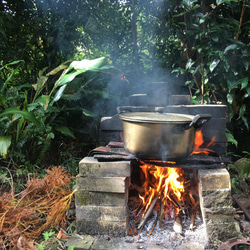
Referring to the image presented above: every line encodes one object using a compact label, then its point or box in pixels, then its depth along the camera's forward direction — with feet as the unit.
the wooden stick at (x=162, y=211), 6.22
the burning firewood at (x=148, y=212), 6.14
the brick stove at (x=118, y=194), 5.45
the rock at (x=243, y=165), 8.95
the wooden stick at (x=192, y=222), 5.97
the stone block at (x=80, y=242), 5.39
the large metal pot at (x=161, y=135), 5.33
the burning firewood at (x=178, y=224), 5.89
